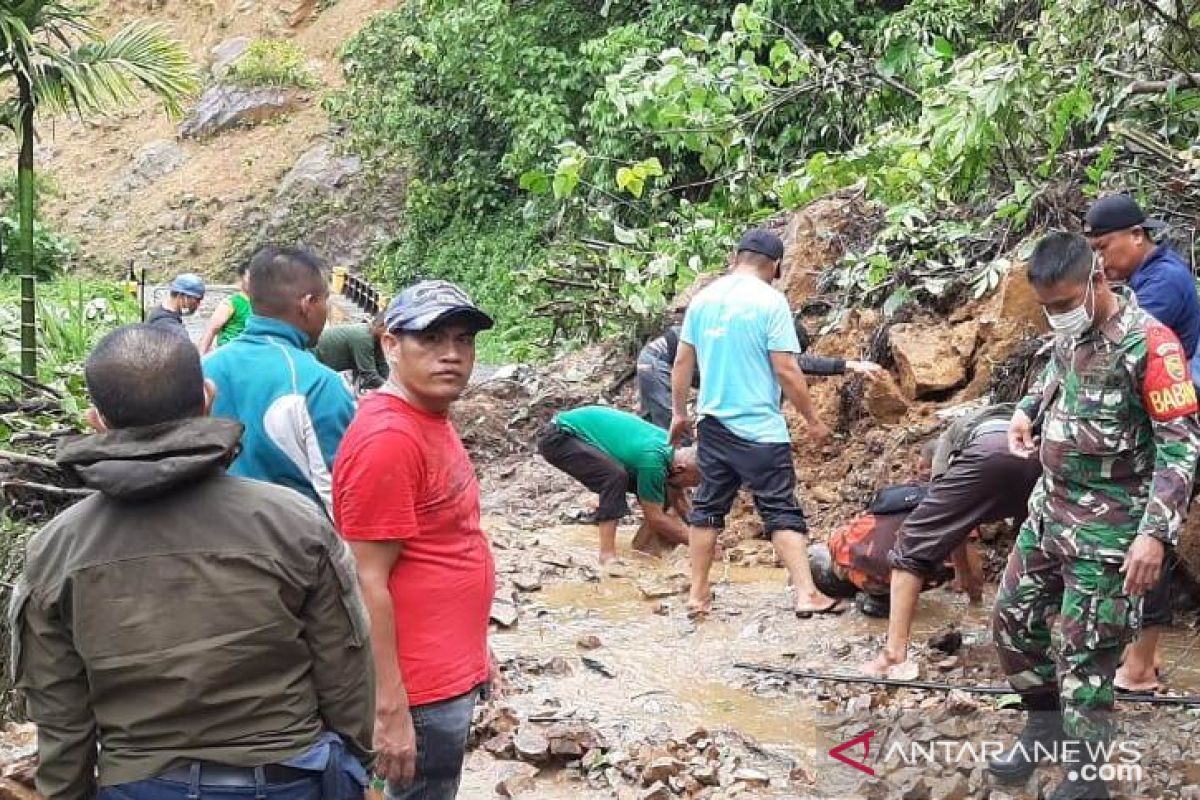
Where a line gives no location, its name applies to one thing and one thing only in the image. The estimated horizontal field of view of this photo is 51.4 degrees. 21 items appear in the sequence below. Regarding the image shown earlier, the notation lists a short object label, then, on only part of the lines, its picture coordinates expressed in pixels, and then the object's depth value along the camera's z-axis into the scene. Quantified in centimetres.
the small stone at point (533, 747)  452
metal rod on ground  429
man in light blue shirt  594
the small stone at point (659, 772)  424
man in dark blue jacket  459
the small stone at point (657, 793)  408
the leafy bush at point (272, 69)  3228
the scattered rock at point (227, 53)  3469
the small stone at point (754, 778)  420
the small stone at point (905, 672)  491
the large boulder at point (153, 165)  3259
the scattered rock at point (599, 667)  557
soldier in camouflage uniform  346
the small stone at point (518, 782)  431
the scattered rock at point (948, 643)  525
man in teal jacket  362
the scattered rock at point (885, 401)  751
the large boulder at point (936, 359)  737
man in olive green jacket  221
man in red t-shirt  273
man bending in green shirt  725
